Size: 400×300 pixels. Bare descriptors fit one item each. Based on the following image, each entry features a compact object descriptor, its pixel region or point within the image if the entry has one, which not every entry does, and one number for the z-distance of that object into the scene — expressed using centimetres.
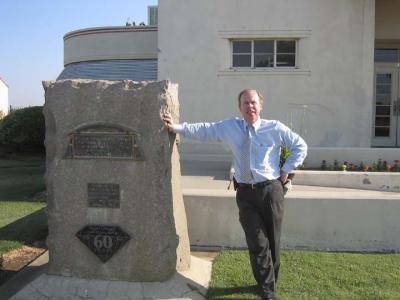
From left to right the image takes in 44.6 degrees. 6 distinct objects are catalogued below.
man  412
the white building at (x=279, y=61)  1208
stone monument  436
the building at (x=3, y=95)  4391
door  1397
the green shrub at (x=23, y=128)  1717
